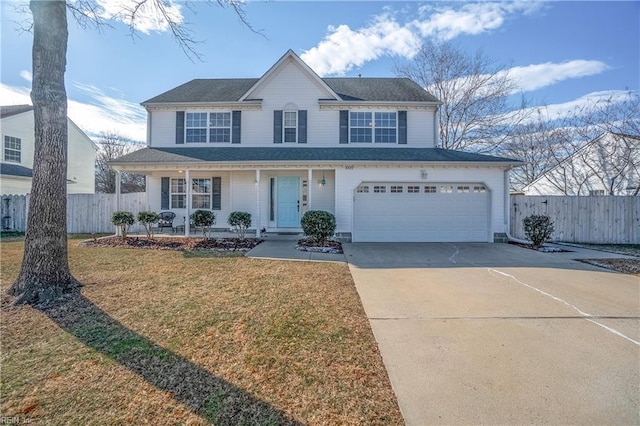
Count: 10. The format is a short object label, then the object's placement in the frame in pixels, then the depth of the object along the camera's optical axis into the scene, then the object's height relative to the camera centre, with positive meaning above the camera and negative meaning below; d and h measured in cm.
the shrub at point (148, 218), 1043 -20
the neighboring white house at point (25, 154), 1662 +395
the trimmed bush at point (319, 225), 961 -38
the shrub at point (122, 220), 1036 -28
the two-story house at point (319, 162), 1095 +194
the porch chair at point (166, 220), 1258 -32
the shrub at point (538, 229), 967 -48
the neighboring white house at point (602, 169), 1405 +257
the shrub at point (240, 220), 1054 -25
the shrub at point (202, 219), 1014 -22
